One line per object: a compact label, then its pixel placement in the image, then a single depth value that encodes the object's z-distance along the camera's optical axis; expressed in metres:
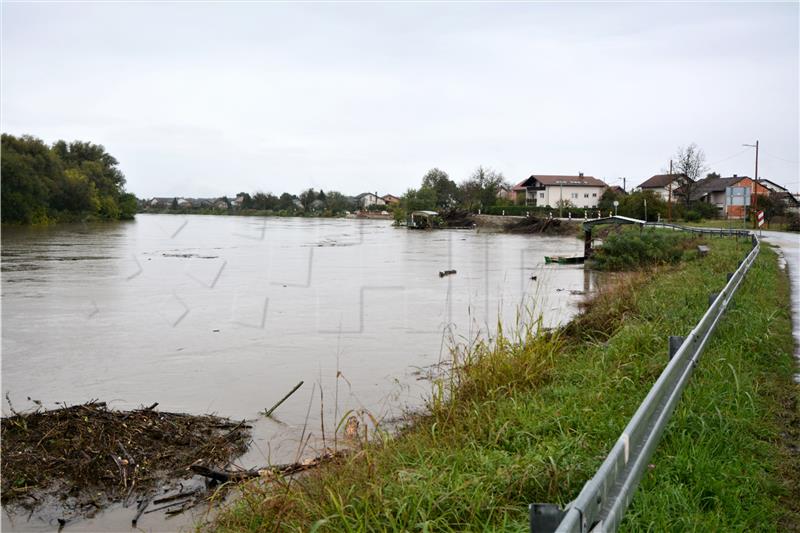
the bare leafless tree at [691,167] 90.00
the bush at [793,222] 46.28
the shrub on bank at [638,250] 25.83
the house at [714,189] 87.30
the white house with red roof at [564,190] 113.31
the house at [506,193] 131.75
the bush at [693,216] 65.75
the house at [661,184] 95.69
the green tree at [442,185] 127.34
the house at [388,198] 186.35
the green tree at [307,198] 153.24
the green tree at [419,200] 99.94
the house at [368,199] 179.46
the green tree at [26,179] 62.53
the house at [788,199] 62.38
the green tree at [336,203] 148.15
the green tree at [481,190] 110.94
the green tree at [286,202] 149.50
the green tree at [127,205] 98.59
